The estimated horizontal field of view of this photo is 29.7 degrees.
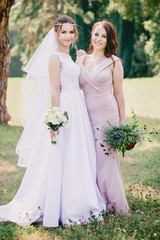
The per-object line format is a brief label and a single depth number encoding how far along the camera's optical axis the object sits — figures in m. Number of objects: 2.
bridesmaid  3.76
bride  3.60
